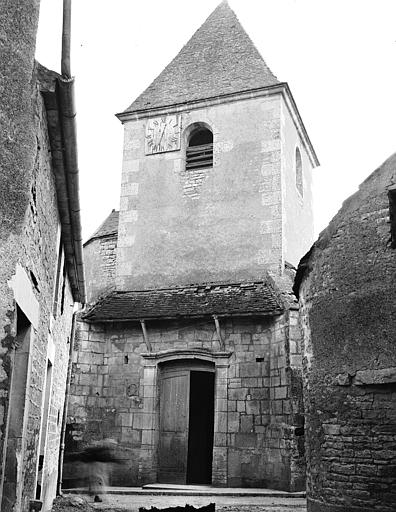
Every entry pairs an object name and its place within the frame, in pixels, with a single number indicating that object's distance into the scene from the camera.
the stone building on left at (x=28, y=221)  4.28
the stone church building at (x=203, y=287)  12.04
